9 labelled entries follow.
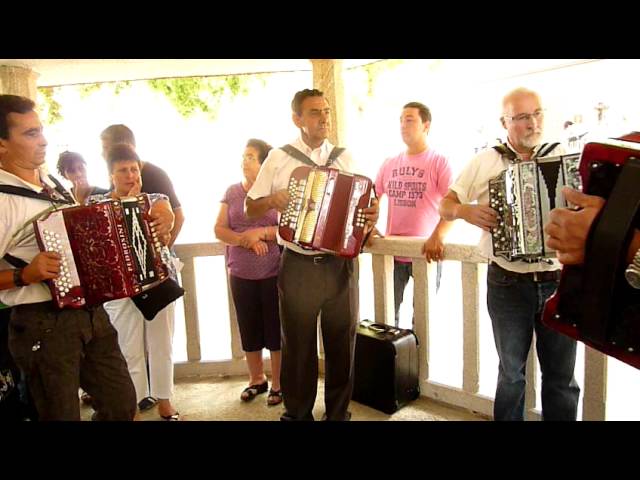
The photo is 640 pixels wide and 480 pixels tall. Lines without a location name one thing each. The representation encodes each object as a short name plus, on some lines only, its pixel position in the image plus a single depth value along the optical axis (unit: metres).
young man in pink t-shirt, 3.51
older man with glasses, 2.24
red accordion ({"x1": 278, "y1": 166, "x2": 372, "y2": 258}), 2.56
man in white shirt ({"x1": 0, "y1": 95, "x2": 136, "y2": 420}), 1.92
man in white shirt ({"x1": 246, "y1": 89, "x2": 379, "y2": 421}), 2.68
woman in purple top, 3.11
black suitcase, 2.90
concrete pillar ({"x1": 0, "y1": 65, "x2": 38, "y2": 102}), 4.58
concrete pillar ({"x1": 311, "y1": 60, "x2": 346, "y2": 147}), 3.58
